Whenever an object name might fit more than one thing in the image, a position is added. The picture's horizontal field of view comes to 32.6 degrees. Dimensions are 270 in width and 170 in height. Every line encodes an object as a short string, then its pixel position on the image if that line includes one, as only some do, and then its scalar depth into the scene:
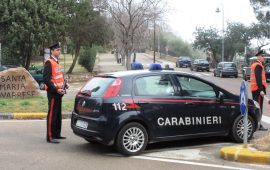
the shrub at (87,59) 48.19
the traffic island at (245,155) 7.25
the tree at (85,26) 40.95
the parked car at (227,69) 44.62
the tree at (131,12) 40.43
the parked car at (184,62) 66.75
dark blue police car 7.71
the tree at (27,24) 32.91
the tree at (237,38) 62.88
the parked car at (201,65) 56.31
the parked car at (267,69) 34.09
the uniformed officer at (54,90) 9.01
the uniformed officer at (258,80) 10.39
